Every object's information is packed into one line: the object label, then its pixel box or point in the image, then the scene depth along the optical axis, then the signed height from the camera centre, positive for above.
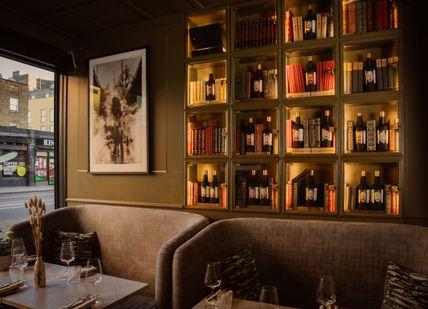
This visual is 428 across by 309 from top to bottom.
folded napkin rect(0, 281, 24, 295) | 1.93 -0.79
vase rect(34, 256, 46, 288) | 2.04 -0.75
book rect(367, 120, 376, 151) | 2.65 +0.15
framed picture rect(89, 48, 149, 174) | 3.58 +0.50
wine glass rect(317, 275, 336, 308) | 1.60 -0.68
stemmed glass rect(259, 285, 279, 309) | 1.53 -0.68
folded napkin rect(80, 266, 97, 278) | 1.99 -0.71
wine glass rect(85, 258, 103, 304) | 1.99 -0.73
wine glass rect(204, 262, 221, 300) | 1.80 -0.67
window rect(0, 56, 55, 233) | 3.46 +0.23
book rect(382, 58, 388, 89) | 2.62 +0.65
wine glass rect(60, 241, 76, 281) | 2.13 -0.64
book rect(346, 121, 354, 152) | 2.72 +0.14
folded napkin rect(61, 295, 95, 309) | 1.71 -0.79
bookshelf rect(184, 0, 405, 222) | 2.65 +0.46
